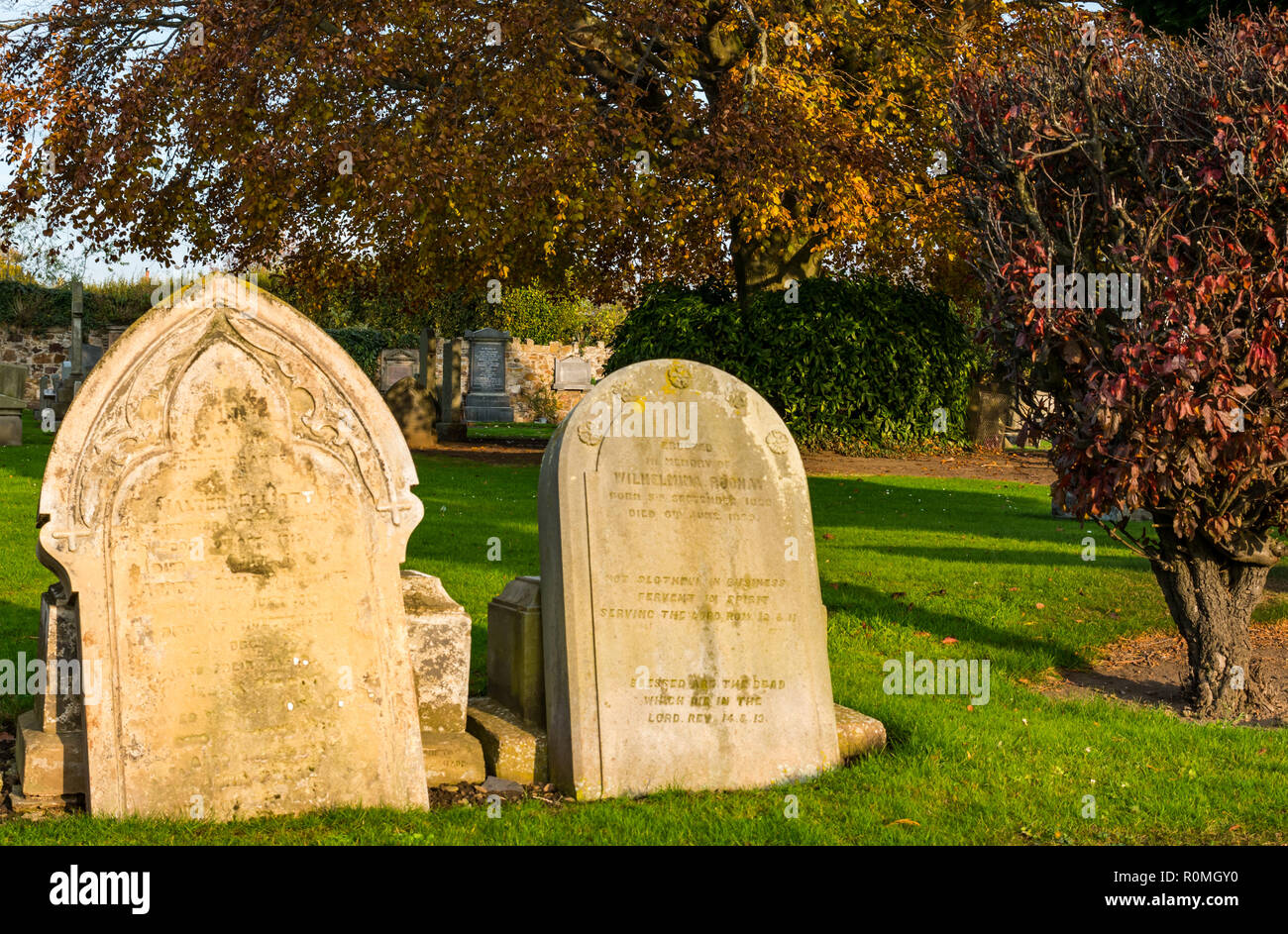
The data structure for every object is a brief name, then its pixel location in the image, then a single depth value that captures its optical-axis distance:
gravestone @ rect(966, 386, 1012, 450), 21.23
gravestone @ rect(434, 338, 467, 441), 21.89
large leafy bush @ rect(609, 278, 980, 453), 18.86
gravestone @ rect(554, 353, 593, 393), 35.75
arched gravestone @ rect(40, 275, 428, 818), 4.33
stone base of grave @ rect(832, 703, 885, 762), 5.39
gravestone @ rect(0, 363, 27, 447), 17.69
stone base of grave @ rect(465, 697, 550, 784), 5.12
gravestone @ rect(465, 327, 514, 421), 31.05
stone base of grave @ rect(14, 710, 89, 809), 4.46
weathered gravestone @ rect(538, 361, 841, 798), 4.95
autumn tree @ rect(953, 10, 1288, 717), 5.94
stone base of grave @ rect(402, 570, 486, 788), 5.01
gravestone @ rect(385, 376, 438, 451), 20.50
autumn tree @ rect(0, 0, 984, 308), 15.12
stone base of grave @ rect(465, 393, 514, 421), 31.19
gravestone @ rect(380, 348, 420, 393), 33.06
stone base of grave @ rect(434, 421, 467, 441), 21.80
